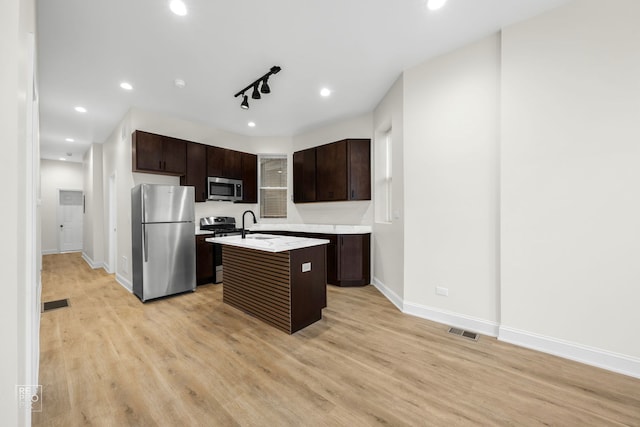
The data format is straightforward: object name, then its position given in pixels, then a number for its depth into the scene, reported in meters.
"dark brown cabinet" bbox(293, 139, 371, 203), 4.26
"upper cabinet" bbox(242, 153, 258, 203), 5.30
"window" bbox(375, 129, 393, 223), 4.14
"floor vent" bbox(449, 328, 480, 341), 2.44
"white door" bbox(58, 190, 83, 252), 7.91
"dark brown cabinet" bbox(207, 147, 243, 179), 4.70
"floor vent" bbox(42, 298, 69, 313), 3.25
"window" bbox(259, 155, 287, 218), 5.68
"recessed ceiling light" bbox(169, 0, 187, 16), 2.00
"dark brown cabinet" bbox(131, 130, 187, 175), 3.81
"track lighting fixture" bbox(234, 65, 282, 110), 2.83
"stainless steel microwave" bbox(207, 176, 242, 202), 4.67
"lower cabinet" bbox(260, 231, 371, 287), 4.14
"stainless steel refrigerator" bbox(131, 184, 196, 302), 3.53
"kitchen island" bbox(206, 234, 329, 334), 2.54
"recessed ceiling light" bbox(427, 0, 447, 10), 2.04
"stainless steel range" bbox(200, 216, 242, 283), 4.39
